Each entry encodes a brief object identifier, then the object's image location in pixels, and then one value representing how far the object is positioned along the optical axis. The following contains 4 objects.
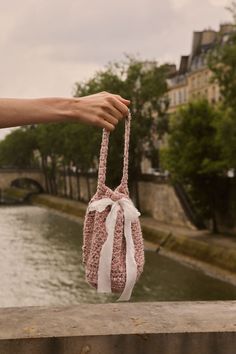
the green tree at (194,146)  34.34
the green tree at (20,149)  92.31
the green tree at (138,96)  46.91
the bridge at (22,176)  89.19
